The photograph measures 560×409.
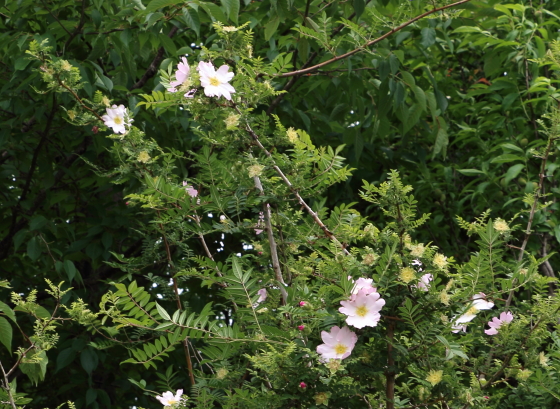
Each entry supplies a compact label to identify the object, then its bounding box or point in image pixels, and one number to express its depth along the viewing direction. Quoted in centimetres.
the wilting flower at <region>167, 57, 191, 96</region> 287
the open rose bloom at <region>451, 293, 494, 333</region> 261
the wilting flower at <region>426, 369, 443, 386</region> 257
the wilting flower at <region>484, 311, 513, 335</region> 277
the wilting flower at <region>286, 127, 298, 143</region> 282
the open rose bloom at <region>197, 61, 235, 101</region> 281
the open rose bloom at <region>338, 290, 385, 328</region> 255
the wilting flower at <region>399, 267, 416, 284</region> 256
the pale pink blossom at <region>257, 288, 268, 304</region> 281
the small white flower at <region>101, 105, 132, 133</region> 313
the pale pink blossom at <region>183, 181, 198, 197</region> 304
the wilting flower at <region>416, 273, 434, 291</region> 258
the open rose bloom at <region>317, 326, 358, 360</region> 257
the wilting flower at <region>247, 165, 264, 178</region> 276
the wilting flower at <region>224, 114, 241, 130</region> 279
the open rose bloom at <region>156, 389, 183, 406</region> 285
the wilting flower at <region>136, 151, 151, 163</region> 303
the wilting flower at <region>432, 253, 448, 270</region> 258
